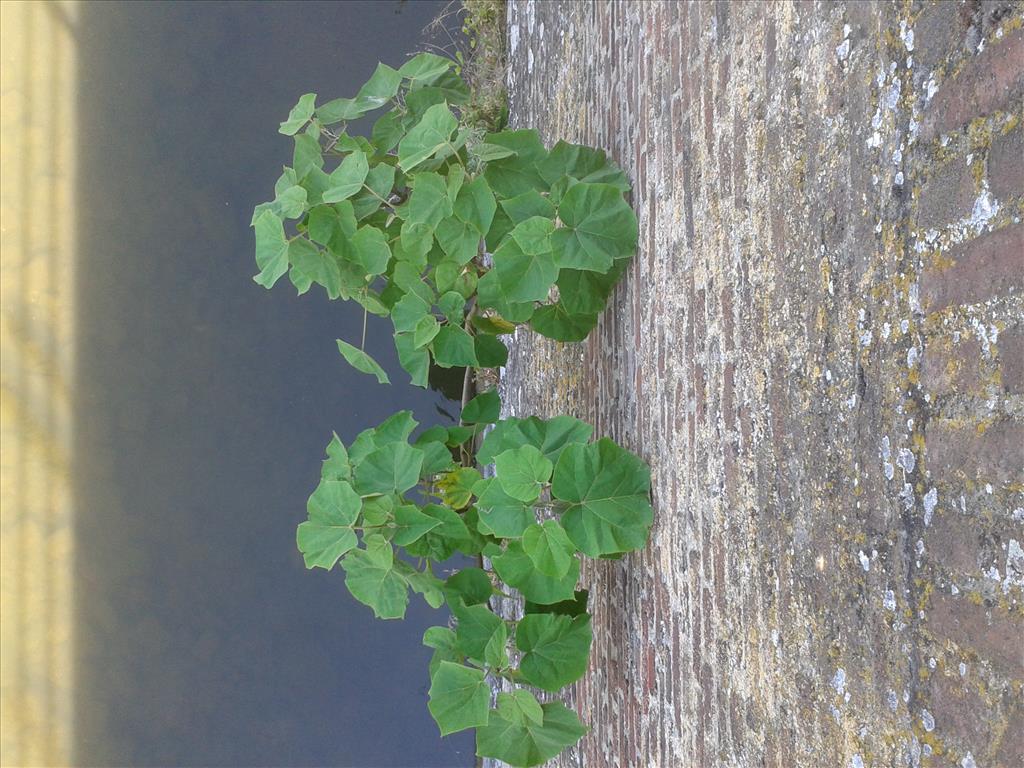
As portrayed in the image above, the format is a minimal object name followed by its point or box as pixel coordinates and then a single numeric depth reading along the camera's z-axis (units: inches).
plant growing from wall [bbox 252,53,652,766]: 77.1
